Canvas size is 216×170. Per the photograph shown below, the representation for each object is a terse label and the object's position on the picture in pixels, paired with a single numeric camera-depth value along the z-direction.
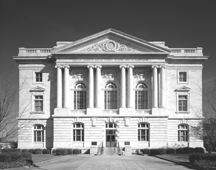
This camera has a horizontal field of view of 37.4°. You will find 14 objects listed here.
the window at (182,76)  54.94
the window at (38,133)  53.74
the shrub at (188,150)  48.81
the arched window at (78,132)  51.59
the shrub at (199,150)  48.75
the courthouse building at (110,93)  51.19
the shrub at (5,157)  28.50
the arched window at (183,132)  53.59
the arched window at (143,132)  51.58
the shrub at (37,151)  49.34
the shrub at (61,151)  46.39
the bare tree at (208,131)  35.14
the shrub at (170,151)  47.58
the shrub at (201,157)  29.04
